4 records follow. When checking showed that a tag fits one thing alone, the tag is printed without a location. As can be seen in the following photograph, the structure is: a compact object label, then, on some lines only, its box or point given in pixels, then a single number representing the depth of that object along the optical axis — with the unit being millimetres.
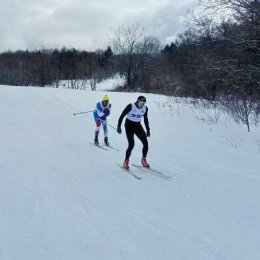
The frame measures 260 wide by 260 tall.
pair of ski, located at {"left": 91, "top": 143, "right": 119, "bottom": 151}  11886
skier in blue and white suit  12430
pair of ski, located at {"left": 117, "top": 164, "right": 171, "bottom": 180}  8572
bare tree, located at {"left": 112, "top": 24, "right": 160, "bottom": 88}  60188
